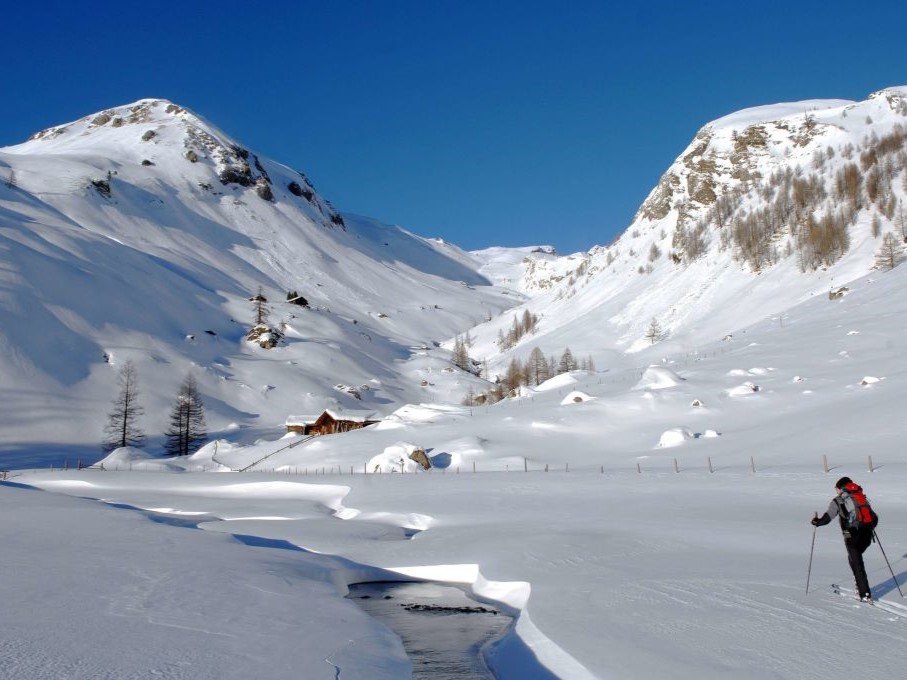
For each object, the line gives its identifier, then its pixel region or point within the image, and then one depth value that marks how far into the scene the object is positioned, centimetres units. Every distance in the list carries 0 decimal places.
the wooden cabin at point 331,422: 7588
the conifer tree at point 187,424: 7844
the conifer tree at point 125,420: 7723
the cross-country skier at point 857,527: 1120
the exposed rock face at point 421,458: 4850
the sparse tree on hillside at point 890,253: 9038
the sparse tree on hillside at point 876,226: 10269
